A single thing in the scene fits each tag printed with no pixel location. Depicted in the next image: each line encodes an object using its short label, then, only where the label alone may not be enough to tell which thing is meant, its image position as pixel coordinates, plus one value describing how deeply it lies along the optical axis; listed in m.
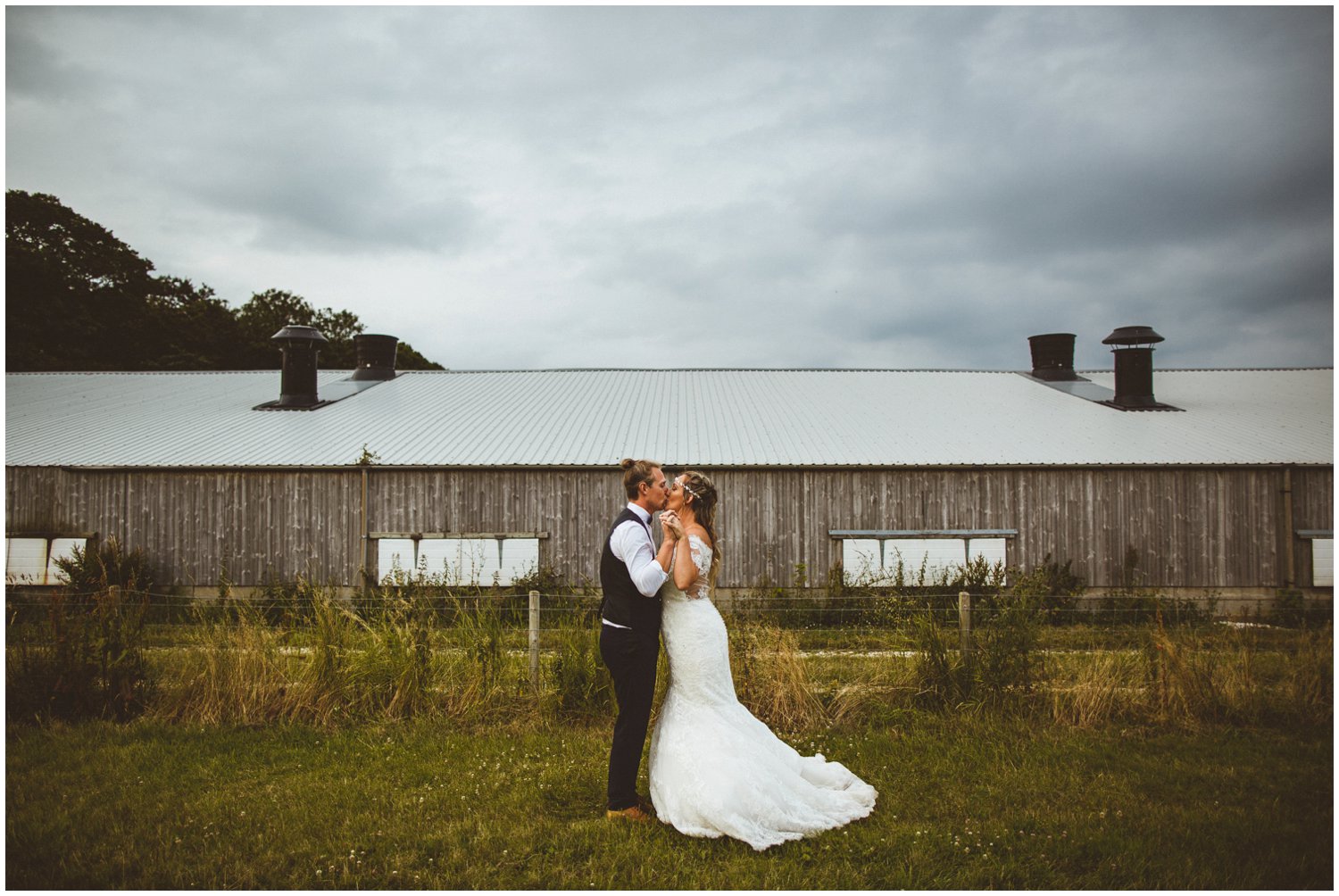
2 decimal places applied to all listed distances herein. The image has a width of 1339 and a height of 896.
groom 4.83
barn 15.41
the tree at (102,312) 33.91
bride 4.73
